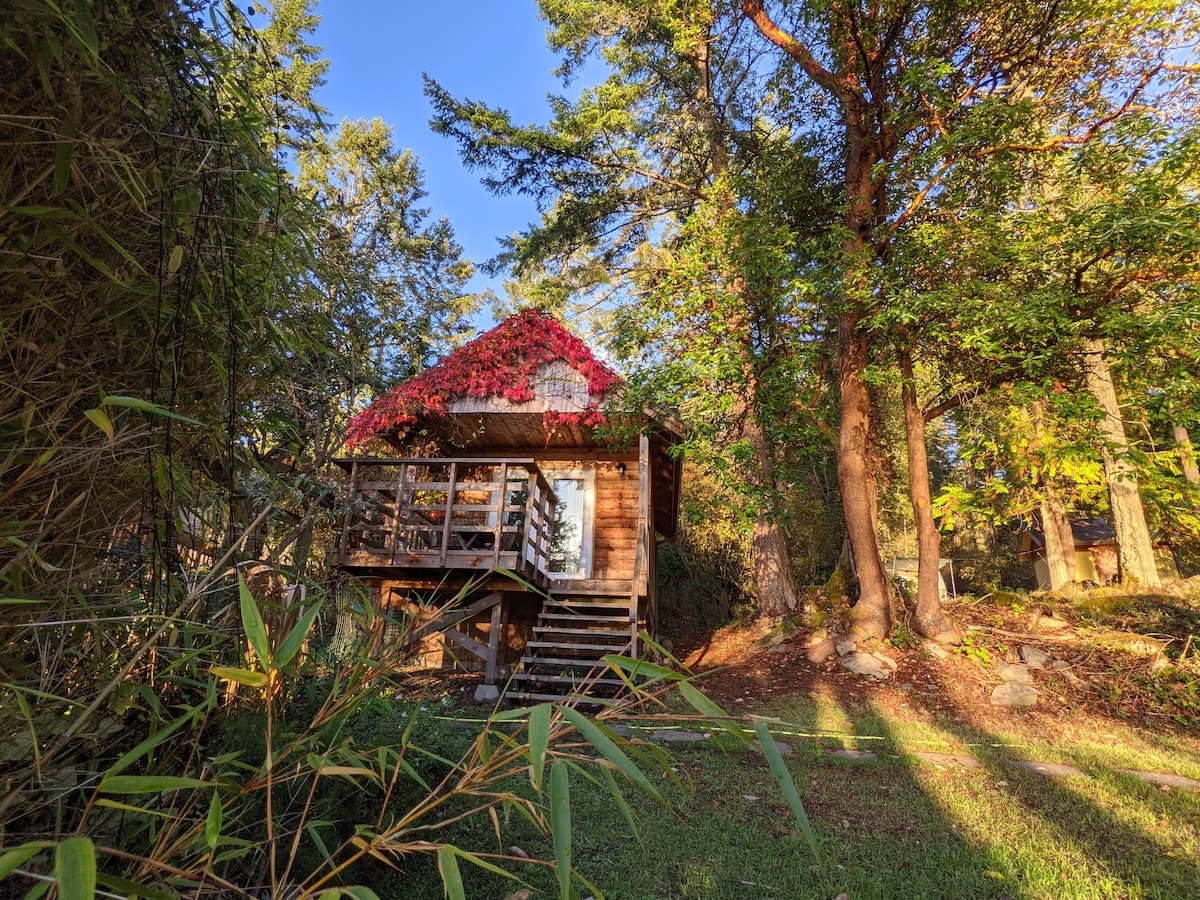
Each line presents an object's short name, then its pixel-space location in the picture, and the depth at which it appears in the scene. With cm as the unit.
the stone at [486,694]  691
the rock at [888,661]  719
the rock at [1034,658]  688
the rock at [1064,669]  650
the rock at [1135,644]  656
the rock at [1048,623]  776
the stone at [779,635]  910
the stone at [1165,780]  403
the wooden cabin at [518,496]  737
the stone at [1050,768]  432
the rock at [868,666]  712
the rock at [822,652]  787
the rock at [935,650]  724
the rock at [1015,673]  660
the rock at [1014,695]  629
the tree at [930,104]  686
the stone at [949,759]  459
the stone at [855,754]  472
